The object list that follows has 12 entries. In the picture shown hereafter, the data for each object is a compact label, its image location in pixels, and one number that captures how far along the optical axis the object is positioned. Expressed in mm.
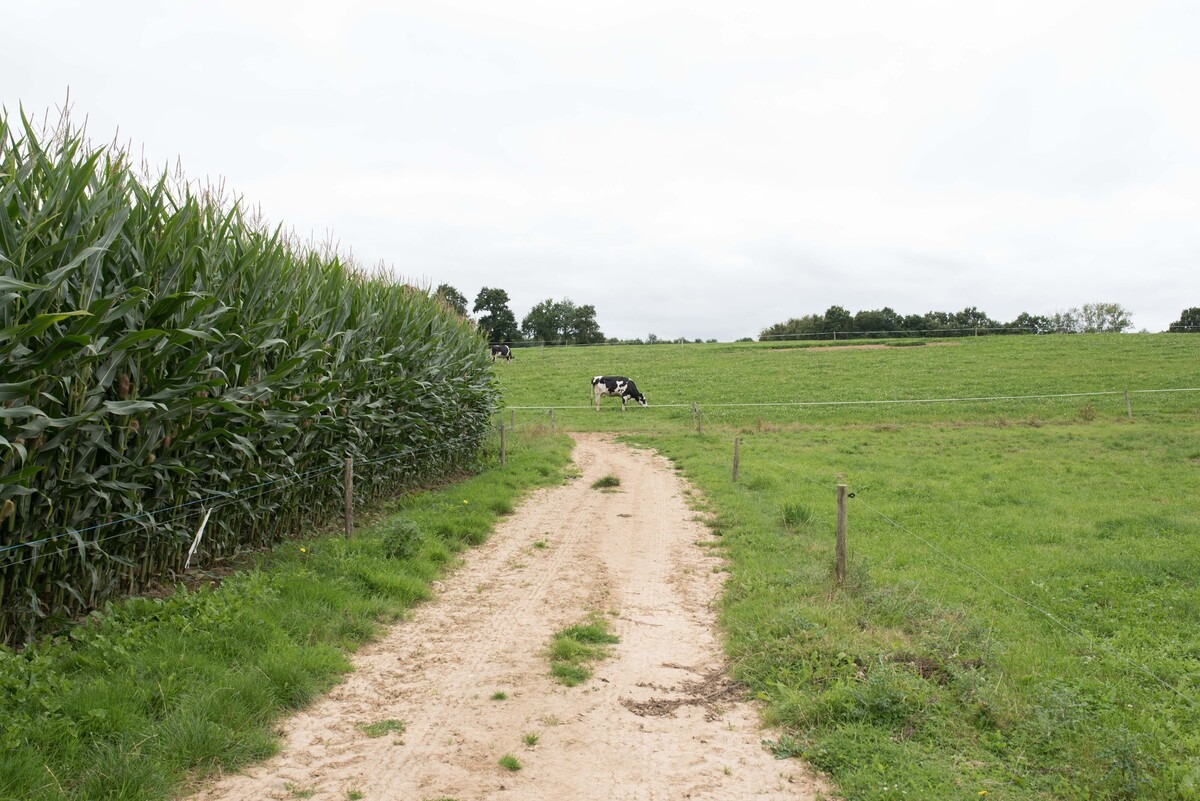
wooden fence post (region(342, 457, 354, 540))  9094
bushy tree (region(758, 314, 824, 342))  88188
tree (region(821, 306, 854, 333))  85406
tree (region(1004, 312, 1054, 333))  90844
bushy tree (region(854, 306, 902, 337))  85125
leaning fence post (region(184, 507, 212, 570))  6566
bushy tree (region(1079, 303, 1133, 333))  88000
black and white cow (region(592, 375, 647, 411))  33031
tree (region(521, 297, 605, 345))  93812
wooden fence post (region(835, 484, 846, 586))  7664
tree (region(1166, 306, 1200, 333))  72775
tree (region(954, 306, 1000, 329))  89562
